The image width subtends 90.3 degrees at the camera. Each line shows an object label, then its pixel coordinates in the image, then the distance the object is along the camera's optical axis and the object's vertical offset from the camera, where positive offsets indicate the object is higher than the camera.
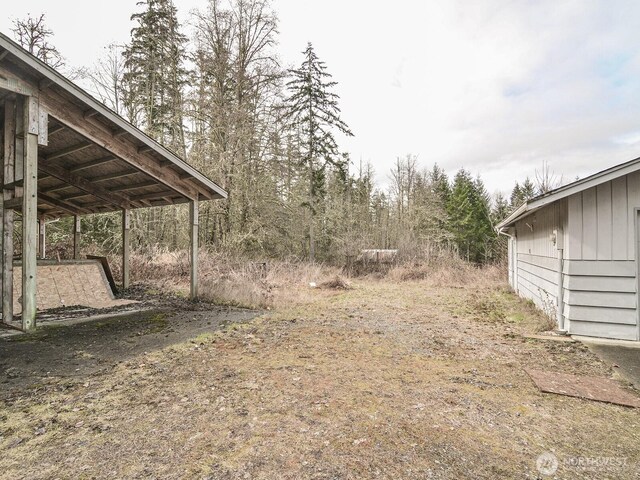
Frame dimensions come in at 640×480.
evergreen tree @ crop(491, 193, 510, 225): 28.82 +3.31
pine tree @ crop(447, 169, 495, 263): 26.12 +1.28
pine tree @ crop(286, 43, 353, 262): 17.66 +7.05
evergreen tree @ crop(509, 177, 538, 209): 30.98 +5.27
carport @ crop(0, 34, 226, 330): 4.31 +1.63
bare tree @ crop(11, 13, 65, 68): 12.89 +8.43
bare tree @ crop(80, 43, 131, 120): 12.87 +6.82
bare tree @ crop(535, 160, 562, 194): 19.08 +3.90
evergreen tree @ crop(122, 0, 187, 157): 13.66 +7.65
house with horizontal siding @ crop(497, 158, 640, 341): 4.84 -0.17
